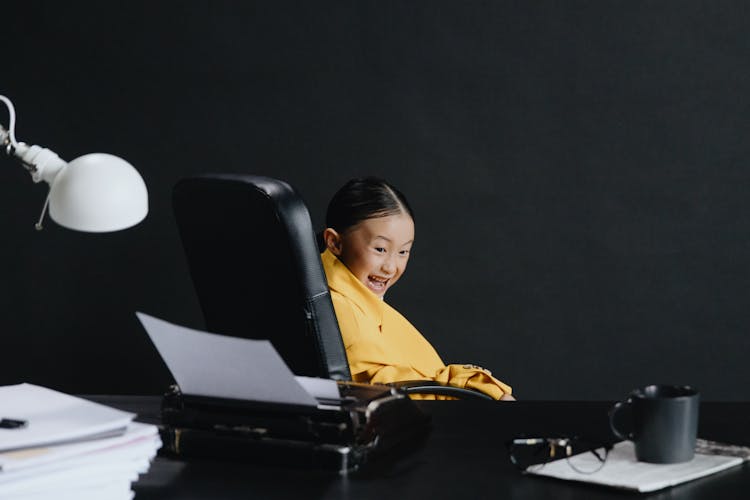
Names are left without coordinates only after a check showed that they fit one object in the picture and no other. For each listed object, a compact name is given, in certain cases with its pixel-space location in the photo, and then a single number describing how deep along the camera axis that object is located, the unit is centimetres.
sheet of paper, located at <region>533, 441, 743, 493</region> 222
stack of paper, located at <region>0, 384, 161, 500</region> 214
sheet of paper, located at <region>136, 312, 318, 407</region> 231
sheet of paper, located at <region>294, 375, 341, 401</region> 241
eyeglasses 230
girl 361
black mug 229
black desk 222
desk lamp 221
